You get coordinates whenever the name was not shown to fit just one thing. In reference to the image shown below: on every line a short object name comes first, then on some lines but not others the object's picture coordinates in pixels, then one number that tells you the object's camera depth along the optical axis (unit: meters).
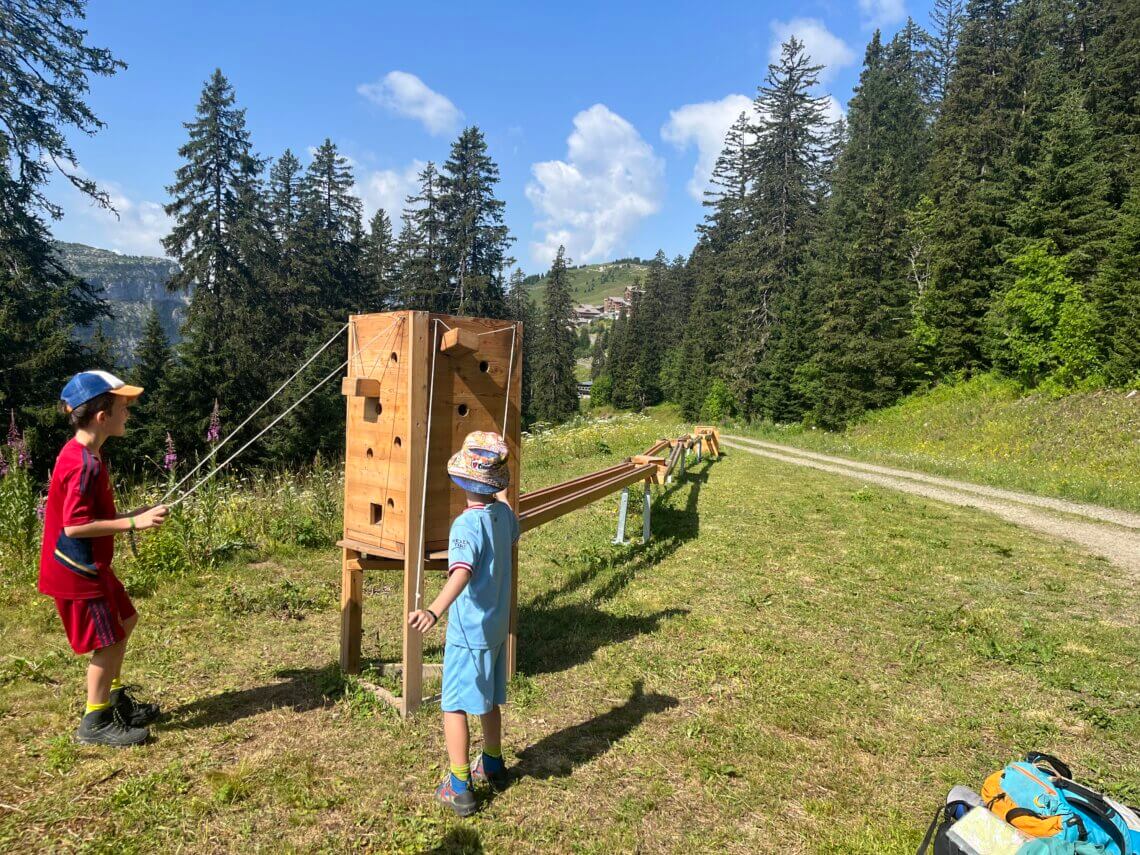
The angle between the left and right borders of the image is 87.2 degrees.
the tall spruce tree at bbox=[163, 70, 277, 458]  27.55
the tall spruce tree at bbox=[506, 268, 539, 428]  68.69
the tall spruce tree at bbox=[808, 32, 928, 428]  31.38
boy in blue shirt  2.97
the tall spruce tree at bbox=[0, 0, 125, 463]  16.36
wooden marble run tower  3.66
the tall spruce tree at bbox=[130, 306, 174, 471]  23.83
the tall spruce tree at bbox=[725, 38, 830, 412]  41.69
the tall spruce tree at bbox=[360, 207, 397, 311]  45.94
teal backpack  2.12
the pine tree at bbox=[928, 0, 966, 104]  50.88
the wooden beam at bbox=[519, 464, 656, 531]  4.91
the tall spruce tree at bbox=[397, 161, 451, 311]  40.16
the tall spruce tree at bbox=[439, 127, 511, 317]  40.66
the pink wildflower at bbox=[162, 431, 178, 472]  7.02
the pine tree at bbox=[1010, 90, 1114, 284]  24.08
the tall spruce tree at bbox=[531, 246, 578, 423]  65.38
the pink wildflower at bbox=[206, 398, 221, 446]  6.93
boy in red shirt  3.14
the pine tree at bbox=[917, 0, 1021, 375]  28.84
